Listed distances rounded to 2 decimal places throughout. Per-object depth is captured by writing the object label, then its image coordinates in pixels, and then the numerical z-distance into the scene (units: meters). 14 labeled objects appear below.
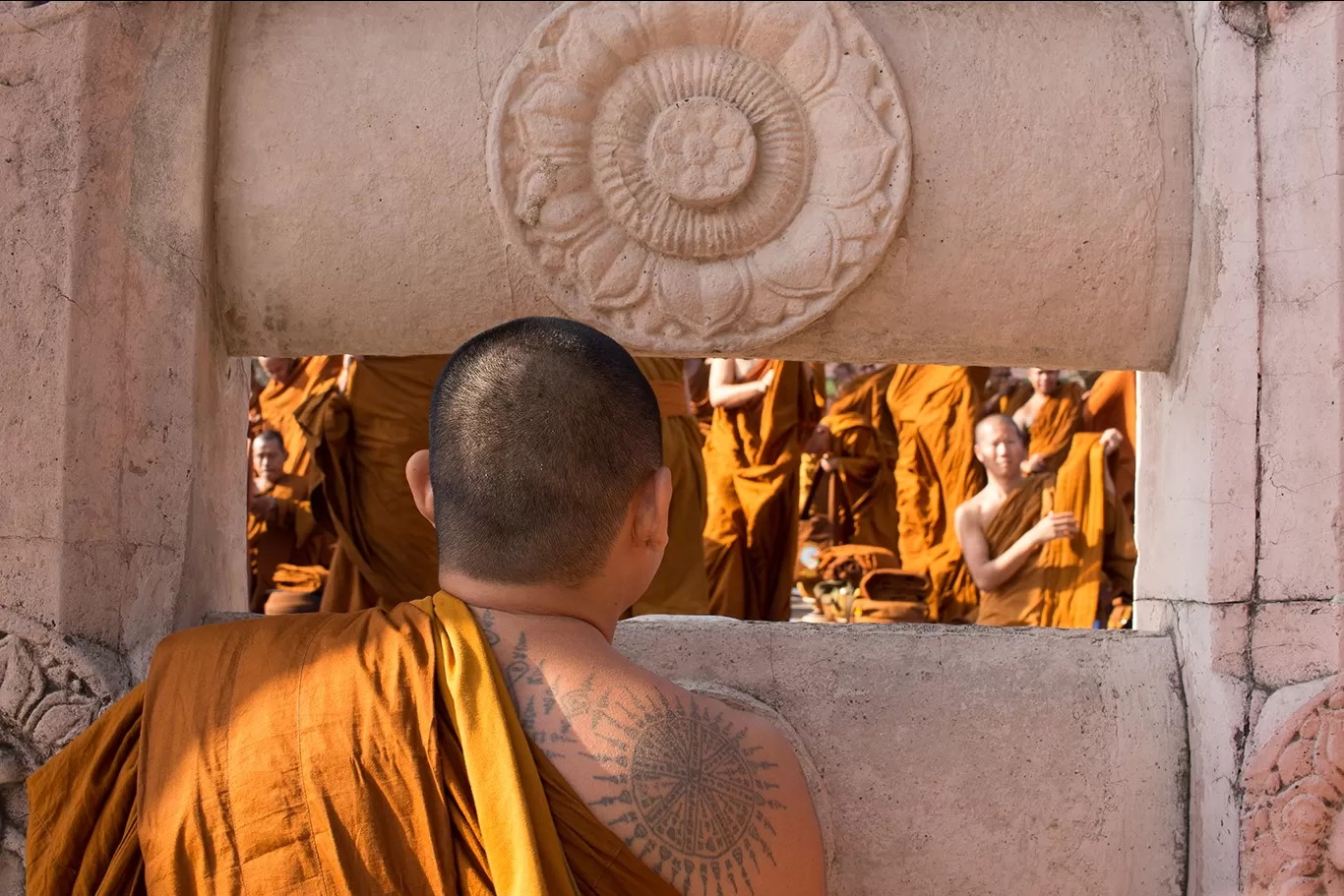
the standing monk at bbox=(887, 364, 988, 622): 8.70
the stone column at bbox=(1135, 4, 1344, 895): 2.42
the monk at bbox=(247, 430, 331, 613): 7.59
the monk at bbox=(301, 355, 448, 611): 4.65
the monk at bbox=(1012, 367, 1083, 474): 8.92
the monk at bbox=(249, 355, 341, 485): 8.12
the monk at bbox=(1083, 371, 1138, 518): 8.70
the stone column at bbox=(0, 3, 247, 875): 2.34
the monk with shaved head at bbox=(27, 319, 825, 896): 1.59
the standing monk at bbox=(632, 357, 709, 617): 4.91
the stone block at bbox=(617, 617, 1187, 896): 2.37
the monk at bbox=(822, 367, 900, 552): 9.91
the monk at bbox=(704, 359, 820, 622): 7.39
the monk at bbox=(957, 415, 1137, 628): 6.68
